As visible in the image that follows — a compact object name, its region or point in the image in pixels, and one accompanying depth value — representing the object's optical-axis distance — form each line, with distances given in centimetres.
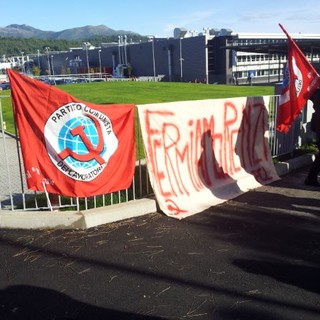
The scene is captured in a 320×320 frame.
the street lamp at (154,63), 10115
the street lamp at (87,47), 11638
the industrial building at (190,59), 8981
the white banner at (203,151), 620
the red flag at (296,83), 781
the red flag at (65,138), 543
